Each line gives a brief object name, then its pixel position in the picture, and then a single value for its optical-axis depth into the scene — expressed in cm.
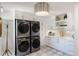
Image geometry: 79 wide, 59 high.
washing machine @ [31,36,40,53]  205
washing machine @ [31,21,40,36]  204
